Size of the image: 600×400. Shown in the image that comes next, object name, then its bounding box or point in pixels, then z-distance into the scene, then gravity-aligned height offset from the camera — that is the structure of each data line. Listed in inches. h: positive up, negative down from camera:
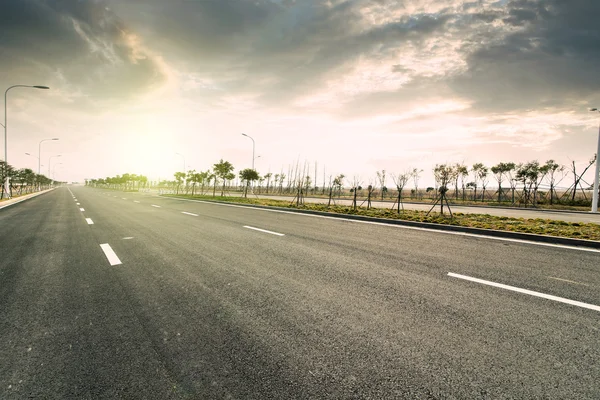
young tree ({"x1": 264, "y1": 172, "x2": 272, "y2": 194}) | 3093.0 +186.0
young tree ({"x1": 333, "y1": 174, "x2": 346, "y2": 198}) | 2079.2 +111.6
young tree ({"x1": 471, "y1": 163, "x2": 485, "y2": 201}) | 1612.9 +188.0
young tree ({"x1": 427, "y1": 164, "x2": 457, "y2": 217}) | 1499.8 +150.5
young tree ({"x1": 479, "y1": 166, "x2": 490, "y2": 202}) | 1611.7 +157.7
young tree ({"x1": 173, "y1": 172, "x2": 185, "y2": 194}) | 2131.3 +106.4
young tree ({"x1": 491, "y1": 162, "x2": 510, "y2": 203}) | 1502.2 +174.0
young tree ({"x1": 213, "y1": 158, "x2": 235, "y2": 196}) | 1454.2 +117.3
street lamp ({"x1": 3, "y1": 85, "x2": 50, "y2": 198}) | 821.6 +206.4
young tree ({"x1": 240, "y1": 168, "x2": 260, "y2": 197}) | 1439.6 +89.7
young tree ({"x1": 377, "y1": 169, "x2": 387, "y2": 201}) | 2049.7 +139.3
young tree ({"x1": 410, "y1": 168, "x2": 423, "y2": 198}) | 1985.7 +180.8
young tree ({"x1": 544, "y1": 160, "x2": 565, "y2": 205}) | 1315.3 +168.6
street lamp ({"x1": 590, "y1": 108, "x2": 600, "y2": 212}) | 809.2 +49.5
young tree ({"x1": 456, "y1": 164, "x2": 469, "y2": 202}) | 1579.7 +166.3
